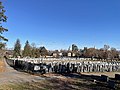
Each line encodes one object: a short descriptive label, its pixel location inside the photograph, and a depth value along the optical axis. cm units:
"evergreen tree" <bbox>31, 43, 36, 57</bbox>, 4872
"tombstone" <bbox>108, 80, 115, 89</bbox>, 820
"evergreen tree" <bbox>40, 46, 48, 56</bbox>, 5914
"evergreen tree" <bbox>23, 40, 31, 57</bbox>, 4788
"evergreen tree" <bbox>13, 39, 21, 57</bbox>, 4860
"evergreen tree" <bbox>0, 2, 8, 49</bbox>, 1311
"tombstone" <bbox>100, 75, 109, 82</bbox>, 1004
